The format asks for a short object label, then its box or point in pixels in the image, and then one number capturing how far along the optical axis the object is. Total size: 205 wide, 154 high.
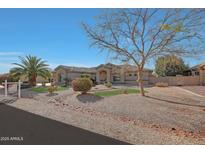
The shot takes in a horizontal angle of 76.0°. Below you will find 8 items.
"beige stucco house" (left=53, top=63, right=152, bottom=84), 11.16
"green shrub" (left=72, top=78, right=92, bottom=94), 8.48
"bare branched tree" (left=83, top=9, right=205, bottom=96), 6.56
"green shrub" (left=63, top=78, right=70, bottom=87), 11.78
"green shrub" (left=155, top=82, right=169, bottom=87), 13.69
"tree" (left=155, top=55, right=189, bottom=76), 7.56
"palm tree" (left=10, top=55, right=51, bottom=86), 11.47
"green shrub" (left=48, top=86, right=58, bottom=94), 9.74
